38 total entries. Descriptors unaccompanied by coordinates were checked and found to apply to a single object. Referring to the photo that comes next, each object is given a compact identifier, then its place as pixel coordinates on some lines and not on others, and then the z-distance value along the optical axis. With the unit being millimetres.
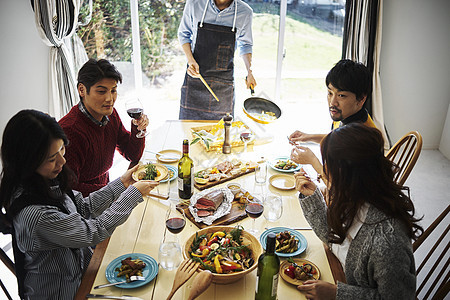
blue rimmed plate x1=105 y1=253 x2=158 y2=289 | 1380
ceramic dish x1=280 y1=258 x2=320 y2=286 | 1406
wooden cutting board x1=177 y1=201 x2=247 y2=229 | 1729
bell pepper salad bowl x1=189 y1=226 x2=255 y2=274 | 1388
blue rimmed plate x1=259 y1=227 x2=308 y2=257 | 1537
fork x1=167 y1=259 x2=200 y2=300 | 1305
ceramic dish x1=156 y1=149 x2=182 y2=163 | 2320
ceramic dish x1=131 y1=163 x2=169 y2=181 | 1984
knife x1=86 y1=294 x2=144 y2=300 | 1331
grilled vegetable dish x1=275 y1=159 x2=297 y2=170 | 2241
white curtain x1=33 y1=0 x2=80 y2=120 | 3422
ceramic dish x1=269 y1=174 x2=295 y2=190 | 2051
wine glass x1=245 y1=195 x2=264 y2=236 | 1623
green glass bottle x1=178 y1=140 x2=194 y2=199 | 1911
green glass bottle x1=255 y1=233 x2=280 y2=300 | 1258
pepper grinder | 2424
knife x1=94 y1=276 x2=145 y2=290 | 1371
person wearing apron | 3254
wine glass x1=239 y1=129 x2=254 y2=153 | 2443
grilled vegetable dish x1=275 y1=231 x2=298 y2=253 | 1553
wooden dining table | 1371
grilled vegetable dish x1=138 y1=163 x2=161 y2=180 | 2035
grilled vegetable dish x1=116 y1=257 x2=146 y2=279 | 1420
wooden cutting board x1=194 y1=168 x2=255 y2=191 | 2035
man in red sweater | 2053
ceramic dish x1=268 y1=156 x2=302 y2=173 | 2206
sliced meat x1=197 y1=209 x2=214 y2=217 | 1752
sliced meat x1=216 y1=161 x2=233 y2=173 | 2172
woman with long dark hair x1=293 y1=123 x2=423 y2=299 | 1270
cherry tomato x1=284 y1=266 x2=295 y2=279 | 1429
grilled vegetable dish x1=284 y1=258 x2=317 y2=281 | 1422
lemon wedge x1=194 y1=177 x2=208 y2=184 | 2055
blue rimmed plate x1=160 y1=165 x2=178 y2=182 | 2117
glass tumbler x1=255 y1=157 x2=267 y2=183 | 2070
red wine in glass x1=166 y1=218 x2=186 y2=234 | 1518
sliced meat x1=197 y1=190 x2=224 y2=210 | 1801
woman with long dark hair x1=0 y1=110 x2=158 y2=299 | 1393
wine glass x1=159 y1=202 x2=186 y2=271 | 1444
